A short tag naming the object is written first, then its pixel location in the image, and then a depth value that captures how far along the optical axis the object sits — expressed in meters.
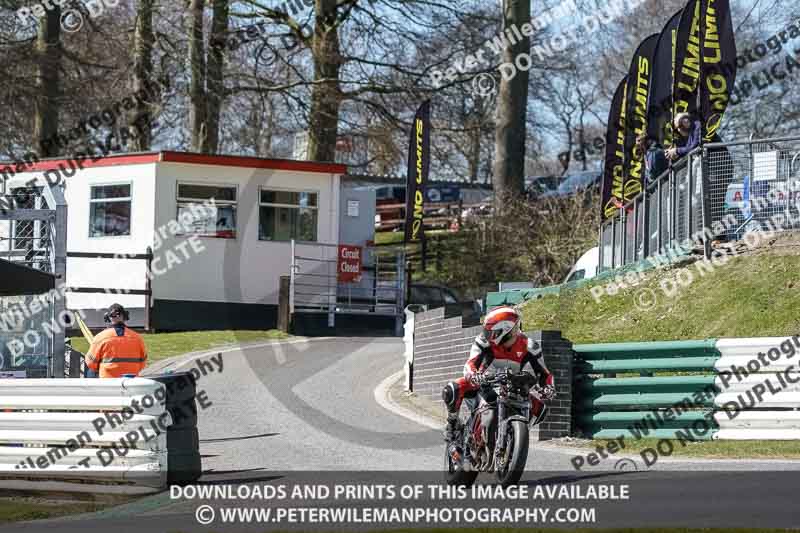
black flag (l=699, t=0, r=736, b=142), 18.14
